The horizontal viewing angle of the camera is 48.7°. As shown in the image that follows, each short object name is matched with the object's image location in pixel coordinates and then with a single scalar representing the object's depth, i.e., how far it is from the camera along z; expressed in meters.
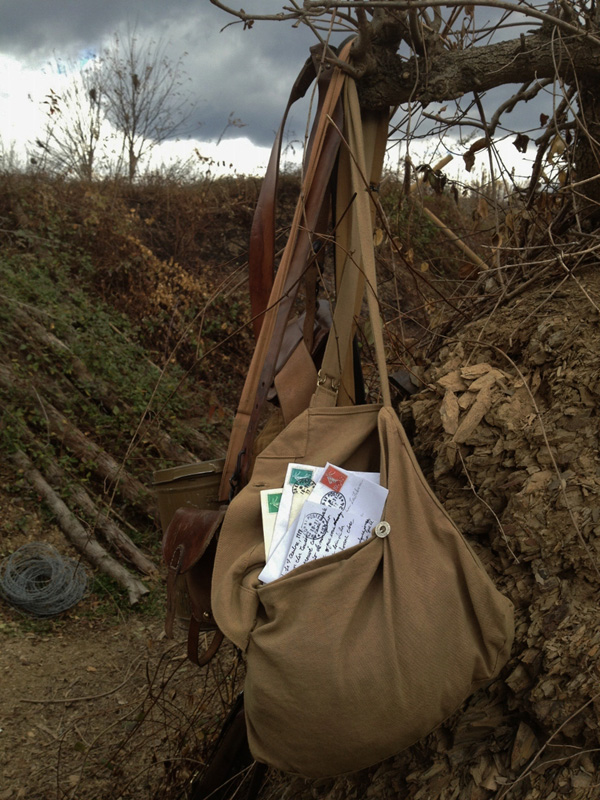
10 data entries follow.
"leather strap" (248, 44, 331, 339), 1.76
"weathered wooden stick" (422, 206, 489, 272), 2.20
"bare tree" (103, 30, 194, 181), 10.76
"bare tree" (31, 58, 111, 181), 9.51
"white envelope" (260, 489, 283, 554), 1.34
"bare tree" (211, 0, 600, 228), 1.57
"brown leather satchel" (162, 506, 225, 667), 1.49
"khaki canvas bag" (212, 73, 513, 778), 1.15
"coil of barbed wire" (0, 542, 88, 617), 4.43
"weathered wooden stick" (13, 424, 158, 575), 5.06
